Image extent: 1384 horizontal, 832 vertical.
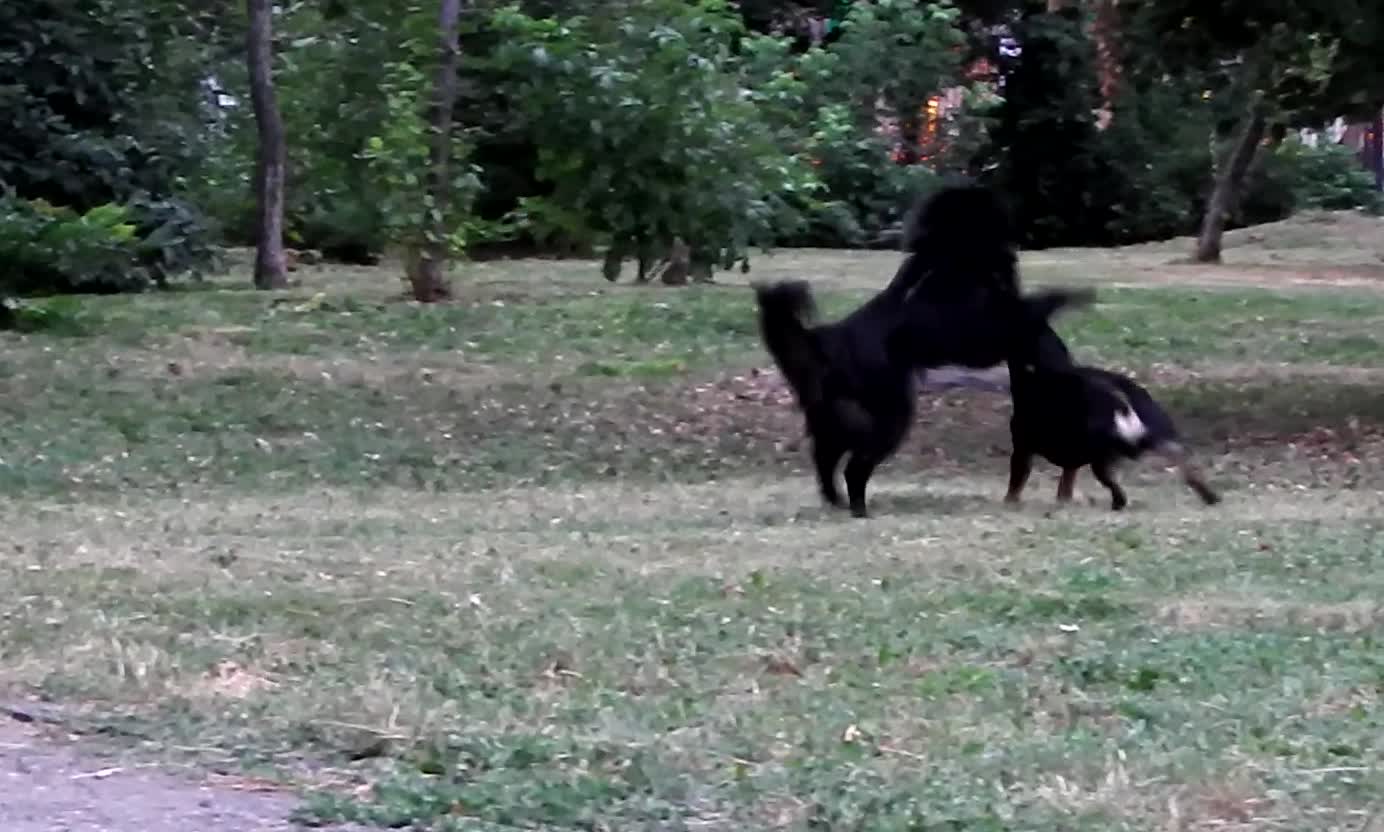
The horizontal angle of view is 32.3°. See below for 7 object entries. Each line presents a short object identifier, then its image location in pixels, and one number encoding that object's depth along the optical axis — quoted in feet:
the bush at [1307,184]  137.80
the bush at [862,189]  108.68
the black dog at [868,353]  33.12
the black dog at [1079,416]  34.76
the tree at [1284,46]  43.52
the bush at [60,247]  63.10
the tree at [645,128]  66.80
